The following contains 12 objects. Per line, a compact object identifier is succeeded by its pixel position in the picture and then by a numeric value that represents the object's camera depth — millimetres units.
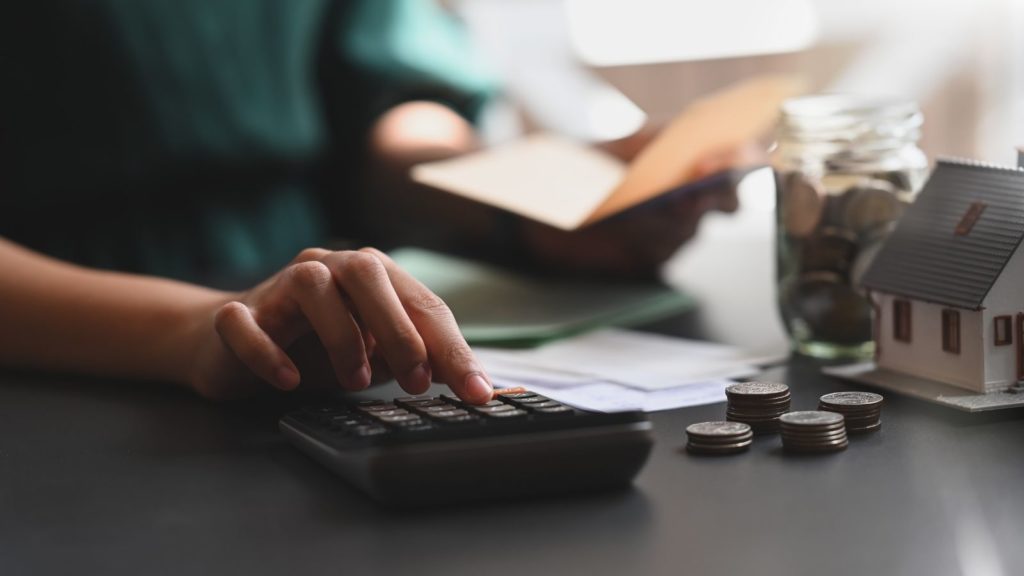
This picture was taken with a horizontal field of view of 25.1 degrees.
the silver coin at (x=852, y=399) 892
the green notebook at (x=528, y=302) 1134
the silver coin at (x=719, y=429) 870
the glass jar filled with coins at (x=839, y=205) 1033
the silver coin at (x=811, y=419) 866
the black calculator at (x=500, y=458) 807
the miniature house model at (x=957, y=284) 927
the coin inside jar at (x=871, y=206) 1025
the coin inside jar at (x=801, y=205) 1044
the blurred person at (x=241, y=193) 945
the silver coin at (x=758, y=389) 902
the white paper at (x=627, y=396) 953
